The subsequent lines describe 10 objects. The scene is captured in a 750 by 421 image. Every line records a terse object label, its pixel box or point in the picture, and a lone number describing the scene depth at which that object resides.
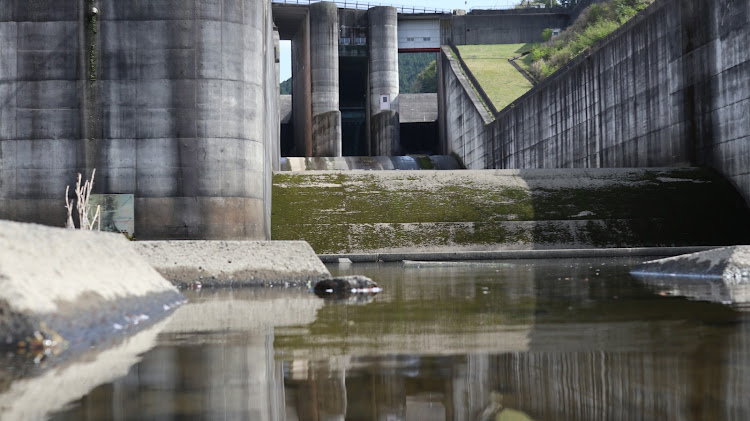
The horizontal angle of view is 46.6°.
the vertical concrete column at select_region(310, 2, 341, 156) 40.72
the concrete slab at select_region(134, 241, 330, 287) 8.28
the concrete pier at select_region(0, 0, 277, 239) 13.18
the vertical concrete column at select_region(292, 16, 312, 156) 39.81
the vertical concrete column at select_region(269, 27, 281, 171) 22.32
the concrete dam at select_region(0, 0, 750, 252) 13.20
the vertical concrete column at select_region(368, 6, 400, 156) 42.81
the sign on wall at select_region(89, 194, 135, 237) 12.98
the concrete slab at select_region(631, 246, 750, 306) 6.24
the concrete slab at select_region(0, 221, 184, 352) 3.71
